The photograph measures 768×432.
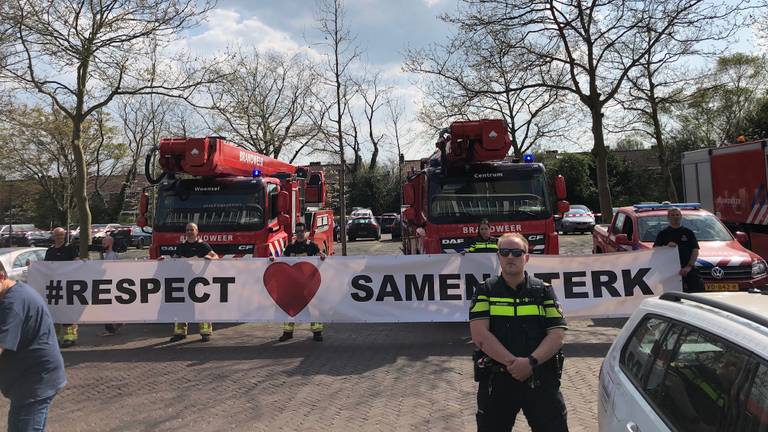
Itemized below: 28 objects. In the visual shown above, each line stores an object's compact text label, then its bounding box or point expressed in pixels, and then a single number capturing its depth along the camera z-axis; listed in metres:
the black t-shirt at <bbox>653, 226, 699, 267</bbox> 7.61
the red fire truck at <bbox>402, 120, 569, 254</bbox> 8.64
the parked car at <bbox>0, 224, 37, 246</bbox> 42.06
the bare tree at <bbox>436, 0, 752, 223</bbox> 14.40
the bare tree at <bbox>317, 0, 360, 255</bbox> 15.70
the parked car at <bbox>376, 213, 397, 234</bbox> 34.44
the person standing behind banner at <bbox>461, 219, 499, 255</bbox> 7.79
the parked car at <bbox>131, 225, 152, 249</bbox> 35.03
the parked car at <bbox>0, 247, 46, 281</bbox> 12.12
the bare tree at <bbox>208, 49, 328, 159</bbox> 34.22
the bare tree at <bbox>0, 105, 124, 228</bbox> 33.00
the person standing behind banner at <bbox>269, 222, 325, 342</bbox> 8.67
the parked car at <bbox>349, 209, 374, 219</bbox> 33.67
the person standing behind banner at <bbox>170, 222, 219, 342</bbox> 8.25
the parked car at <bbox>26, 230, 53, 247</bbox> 42.03
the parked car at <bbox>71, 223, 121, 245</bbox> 39.47
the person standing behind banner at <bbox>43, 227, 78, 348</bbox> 8.15
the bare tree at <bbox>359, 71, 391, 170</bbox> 55.46
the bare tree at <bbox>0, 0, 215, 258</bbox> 12.34
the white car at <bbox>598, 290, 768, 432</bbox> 1.91
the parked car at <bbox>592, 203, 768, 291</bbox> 8.34
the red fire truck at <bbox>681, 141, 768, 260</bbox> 12.25
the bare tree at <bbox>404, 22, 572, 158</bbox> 15.16
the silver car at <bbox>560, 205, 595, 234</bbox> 30.17
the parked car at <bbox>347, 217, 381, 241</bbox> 31.78
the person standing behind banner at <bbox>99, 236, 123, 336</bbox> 9.06
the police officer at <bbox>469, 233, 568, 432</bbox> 3.12
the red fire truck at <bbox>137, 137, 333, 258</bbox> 9.51
